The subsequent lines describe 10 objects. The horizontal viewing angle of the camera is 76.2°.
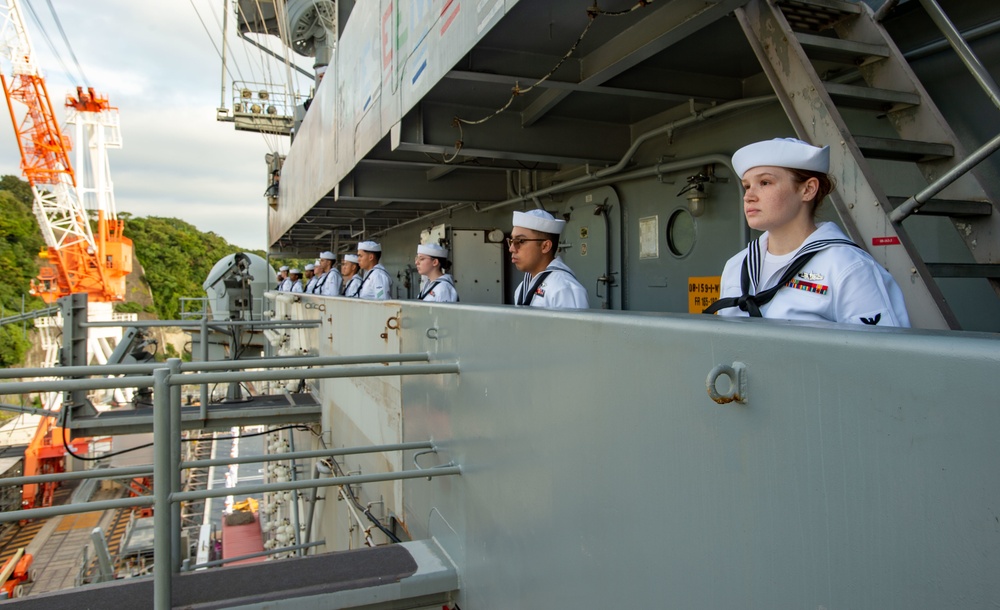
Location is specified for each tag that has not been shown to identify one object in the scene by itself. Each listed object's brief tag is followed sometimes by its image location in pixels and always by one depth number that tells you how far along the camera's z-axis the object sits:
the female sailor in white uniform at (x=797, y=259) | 1.72
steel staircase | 2.31
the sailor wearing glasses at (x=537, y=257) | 3.39
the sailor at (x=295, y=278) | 18.73
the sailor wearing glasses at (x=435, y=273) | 5.86
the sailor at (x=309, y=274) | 14.03
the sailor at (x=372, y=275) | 7.79
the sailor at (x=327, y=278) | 11.80
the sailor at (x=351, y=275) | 9.08
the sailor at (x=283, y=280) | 19.10
